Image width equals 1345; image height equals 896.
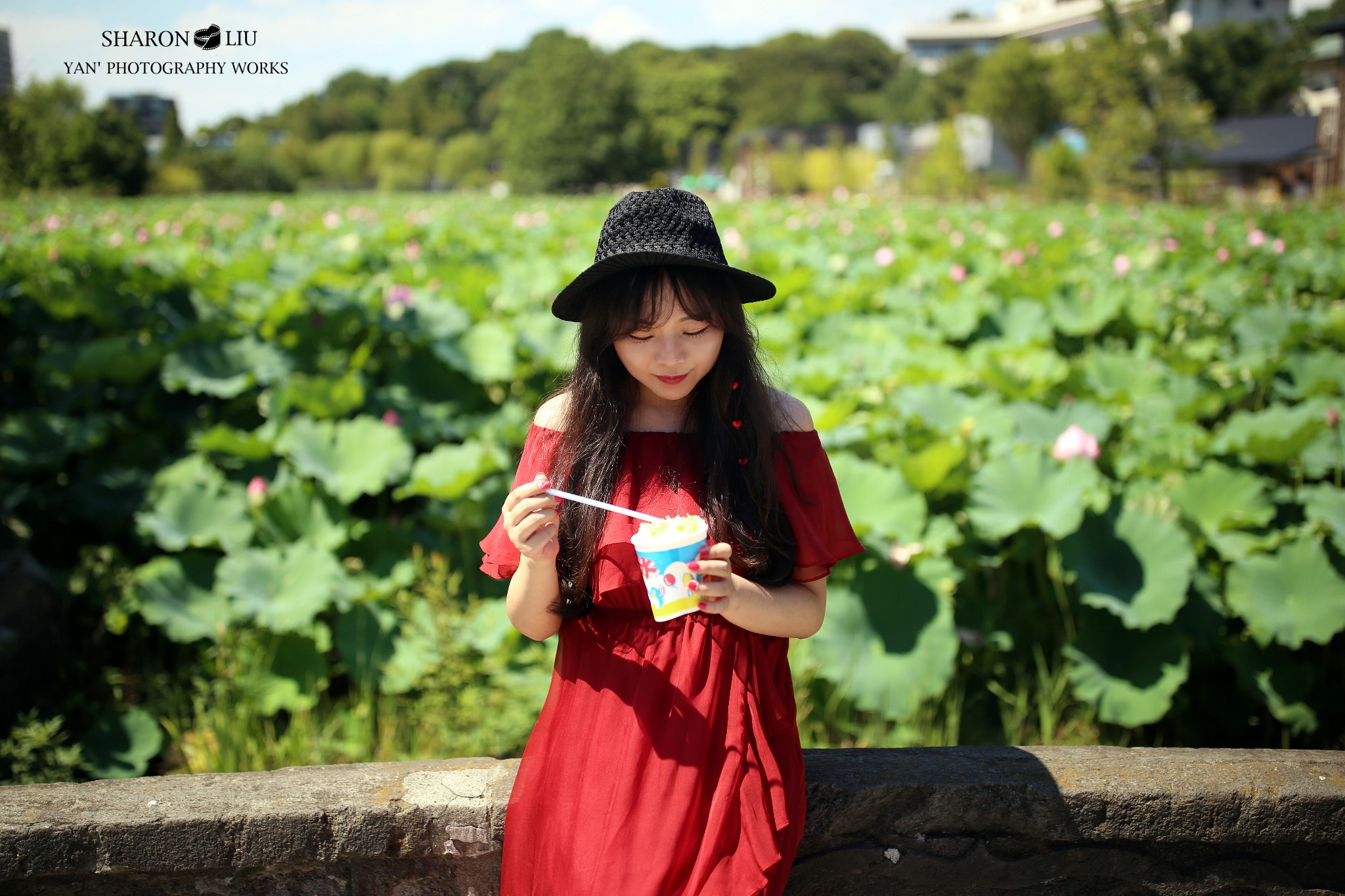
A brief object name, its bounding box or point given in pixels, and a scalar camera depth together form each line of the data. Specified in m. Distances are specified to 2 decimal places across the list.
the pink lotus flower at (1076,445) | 2.72
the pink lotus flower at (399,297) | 4.16
